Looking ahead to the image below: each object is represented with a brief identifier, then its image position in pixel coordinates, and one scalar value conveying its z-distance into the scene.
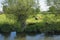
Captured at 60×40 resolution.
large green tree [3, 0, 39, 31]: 12.47
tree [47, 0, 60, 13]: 12.53
